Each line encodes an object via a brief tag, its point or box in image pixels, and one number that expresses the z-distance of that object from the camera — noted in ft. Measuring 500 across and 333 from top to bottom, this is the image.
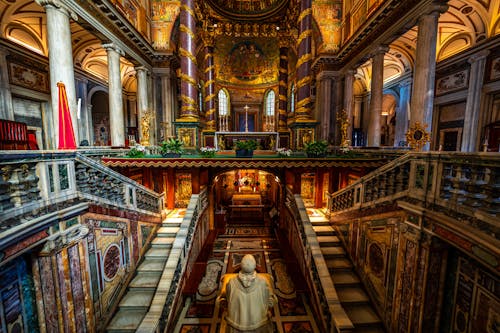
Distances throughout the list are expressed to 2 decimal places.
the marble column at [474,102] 31.12
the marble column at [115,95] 31.07
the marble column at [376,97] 31.42
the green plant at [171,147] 24.01
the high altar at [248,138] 42.14
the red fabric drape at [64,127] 11.37
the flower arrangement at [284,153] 25.34
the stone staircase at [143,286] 13.82
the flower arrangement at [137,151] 24.64
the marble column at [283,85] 56.85
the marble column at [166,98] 43.50
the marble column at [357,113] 63.05
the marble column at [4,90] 29.78
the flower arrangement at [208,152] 25.44
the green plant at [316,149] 24.22
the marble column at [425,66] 22.35
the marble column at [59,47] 20.95
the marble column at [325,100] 43.34
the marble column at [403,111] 46.09
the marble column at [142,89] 38.88
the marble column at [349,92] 40.37
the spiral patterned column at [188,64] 32.53
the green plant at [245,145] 24.54
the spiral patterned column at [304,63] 32.94
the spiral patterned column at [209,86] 56.90
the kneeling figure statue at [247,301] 7.98
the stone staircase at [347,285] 14.11
